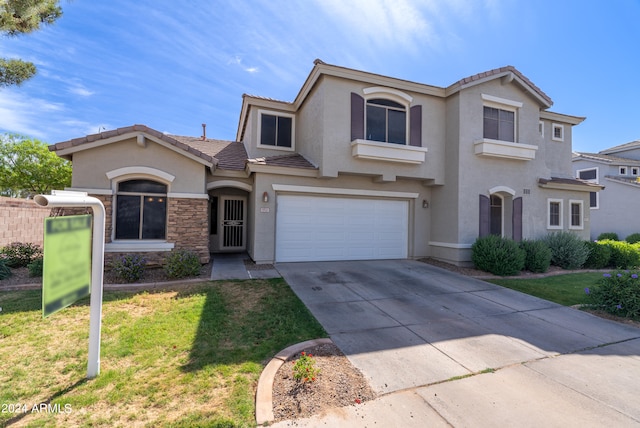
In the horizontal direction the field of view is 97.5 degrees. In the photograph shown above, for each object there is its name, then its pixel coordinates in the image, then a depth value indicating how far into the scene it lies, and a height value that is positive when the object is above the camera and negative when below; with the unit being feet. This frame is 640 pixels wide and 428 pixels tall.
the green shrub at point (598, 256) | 38.45 -4.09
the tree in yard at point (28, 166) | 80.43 +15.16
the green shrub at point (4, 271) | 24.50 -4.75
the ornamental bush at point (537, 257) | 33.14 -3.82
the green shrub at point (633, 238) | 61.31 -2.50
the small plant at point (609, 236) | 65.24 -2.26
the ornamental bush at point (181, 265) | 25.71 -4.17
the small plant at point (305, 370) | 11.09 -5.98
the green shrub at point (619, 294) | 19.51 -4.96
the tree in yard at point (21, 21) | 25.30 +18.41
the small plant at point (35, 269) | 25.11 -4.57
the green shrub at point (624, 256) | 38.81 -4.05
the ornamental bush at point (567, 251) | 36.40 -3.30
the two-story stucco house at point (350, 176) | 28.99 +5.53
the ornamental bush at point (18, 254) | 28.50 -3.78
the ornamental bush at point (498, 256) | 30.76 -3.43
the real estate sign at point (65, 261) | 9.09 -1.52
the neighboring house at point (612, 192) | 66.49 +8.37
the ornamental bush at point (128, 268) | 24.61 -4.35
